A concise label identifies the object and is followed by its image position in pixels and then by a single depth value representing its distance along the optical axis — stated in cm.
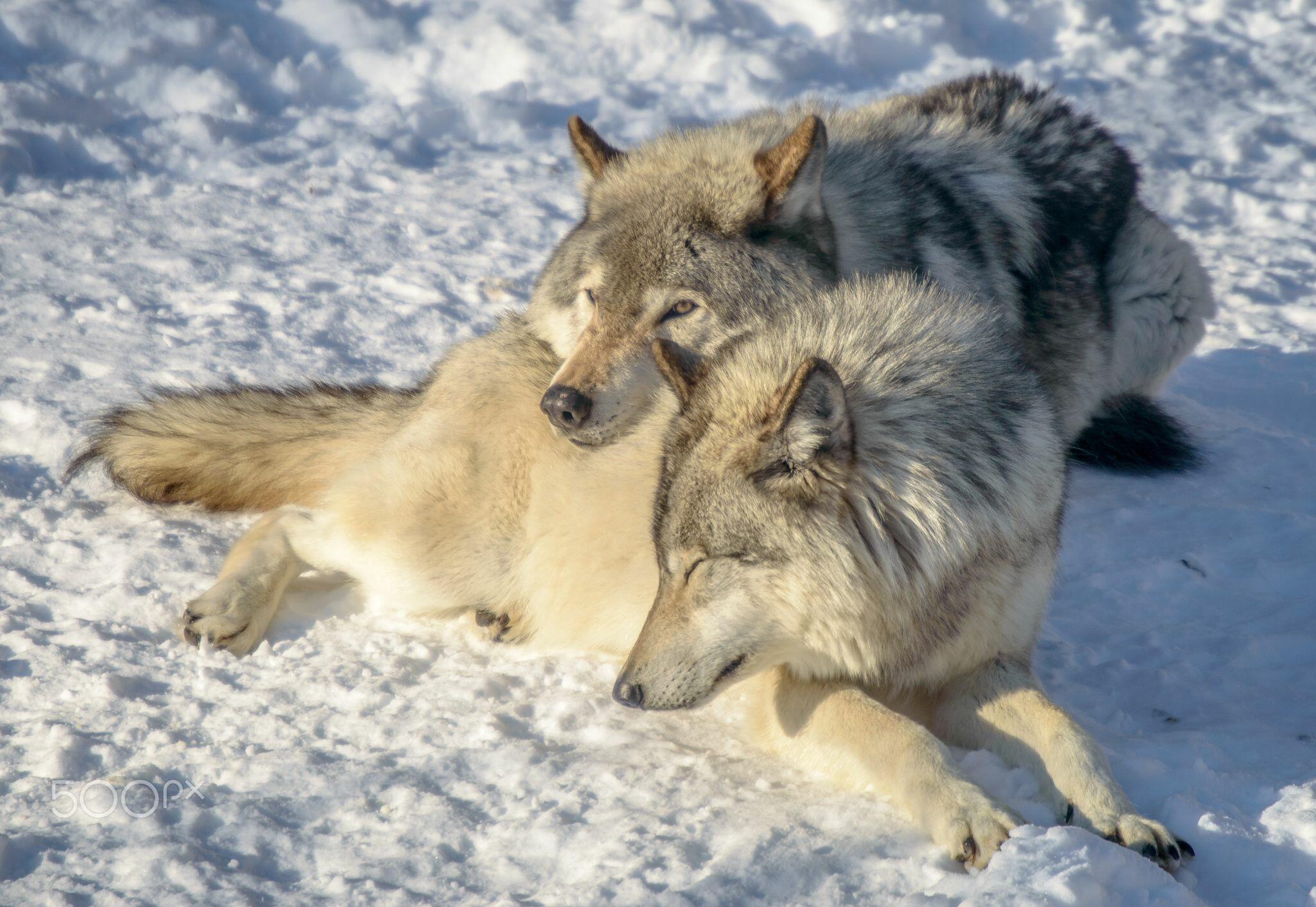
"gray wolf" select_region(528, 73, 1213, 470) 662
